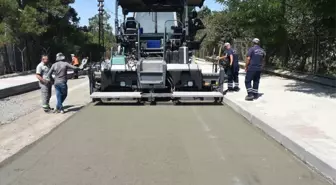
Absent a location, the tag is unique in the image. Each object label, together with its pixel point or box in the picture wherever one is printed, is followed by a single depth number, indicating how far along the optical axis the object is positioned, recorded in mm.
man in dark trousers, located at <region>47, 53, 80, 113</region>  11961
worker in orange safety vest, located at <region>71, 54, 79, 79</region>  25602
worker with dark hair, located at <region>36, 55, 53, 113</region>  12102
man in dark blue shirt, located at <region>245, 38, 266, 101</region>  13766
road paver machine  13484
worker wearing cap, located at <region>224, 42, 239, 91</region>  16273
